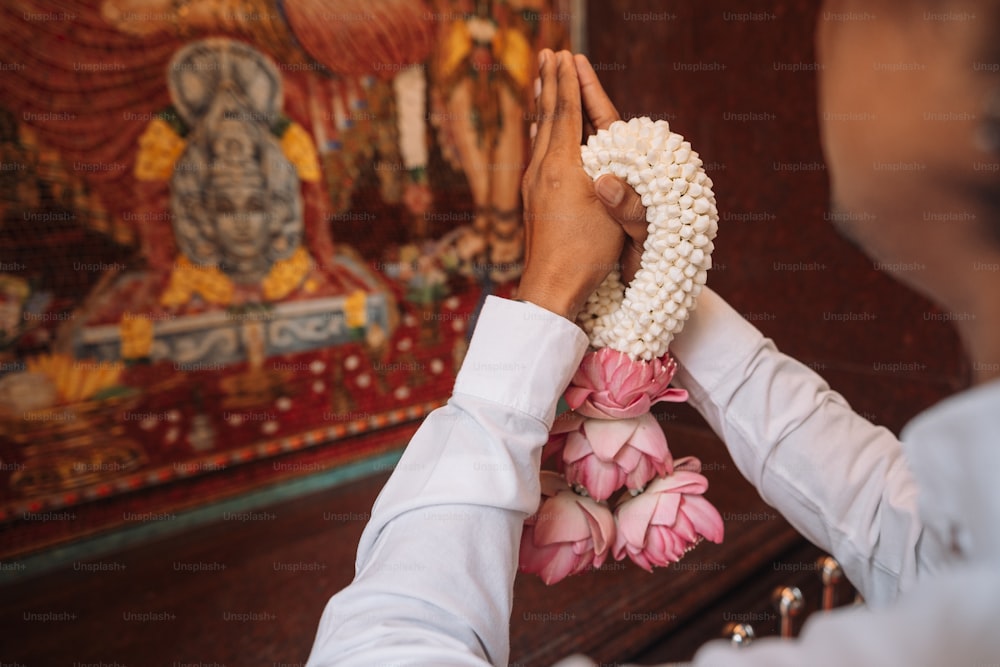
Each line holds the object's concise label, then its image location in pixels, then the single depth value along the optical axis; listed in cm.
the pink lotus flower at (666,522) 55
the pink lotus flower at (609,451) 55
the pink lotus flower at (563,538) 54
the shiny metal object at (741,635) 86
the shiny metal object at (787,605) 99
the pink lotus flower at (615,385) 53
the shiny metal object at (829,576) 105
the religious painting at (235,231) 108
